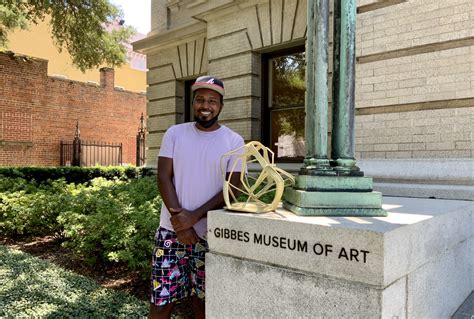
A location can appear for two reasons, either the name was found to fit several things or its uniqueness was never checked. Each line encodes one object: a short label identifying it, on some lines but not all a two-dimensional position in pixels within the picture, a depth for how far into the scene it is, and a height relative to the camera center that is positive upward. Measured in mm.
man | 2810 -279
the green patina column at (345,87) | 3133 +550
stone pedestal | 2168 -688
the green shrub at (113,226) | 4988 -1048
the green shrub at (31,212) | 7551 -1151
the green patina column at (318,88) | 3115 +544
